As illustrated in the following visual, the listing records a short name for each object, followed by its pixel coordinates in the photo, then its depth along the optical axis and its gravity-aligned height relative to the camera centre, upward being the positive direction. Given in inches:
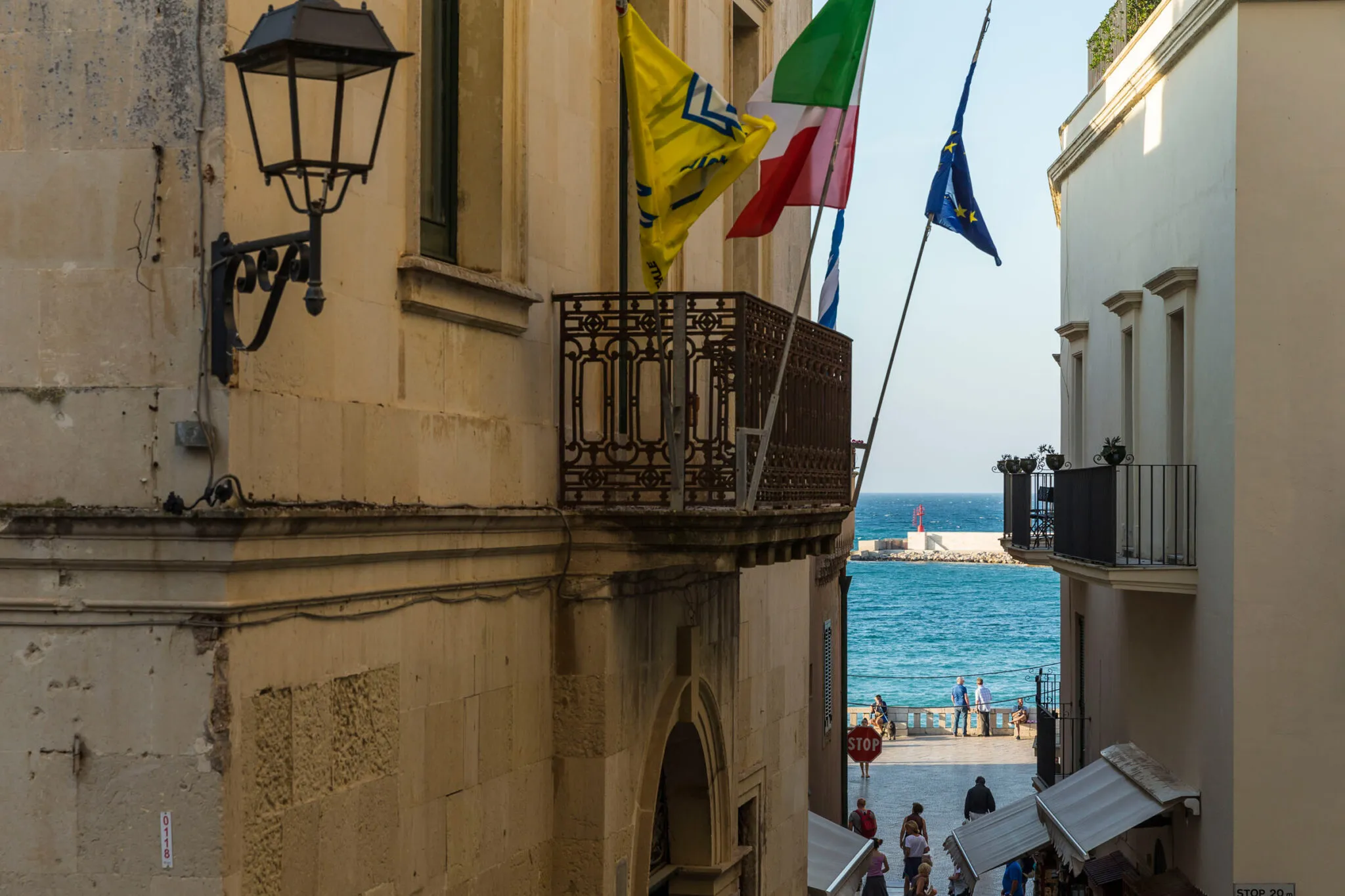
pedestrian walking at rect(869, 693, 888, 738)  1822.1 -256.9
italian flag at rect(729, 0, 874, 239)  417.4 +92.7
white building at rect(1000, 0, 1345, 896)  593.6 +10.5
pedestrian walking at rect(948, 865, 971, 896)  908.0 -223.1
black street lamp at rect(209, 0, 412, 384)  233.8 +53.8
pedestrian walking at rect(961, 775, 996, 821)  1101.1 -209.6
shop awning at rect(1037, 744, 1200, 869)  678.5 -139.1
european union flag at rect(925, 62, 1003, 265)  524.7 +86.9
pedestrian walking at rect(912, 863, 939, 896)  889.5 -212.5
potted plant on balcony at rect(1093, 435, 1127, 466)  697.6 +10.2
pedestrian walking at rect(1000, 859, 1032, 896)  936.9 -221.4
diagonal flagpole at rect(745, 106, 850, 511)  394.9 +15.4
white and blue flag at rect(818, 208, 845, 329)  605.6 +65.7
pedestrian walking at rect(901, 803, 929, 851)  981.2 -198.2
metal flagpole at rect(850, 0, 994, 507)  499.2 +38.4
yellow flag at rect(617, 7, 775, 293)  367.9 +72.8
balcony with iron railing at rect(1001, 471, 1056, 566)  891.4 -23.0
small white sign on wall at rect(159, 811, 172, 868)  245.6 -52.3
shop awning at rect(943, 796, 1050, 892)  825.5 -183.3
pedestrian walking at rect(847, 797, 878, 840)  1023.0 -207.5
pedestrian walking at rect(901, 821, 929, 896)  950.4 -209.8
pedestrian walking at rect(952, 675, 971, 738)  1863.9 -252.1
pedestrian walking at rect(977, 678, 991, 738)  1860.2 -252.6
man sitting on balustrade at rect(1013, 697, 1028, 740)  1825.9 -261.9
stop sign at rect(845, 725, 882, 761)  1033.5 -162.3
